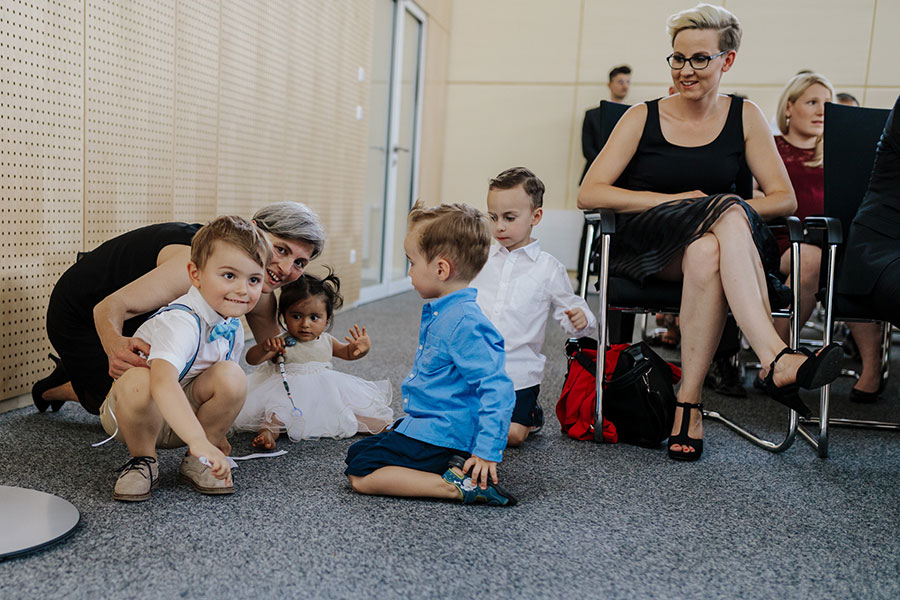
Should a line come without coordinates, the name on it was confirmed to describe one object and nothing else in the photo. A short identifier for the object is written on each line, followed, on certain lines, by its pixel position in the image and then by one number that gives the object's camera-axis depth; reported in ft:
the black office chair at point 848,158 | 7.65
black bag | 6.75
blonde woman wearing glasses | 6.32
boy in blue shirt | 5.03
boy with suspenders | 4.83
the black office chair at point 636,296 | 6.78
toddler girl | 6.62
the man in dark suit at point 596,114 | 19.81
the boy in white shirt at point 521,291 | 6.70
